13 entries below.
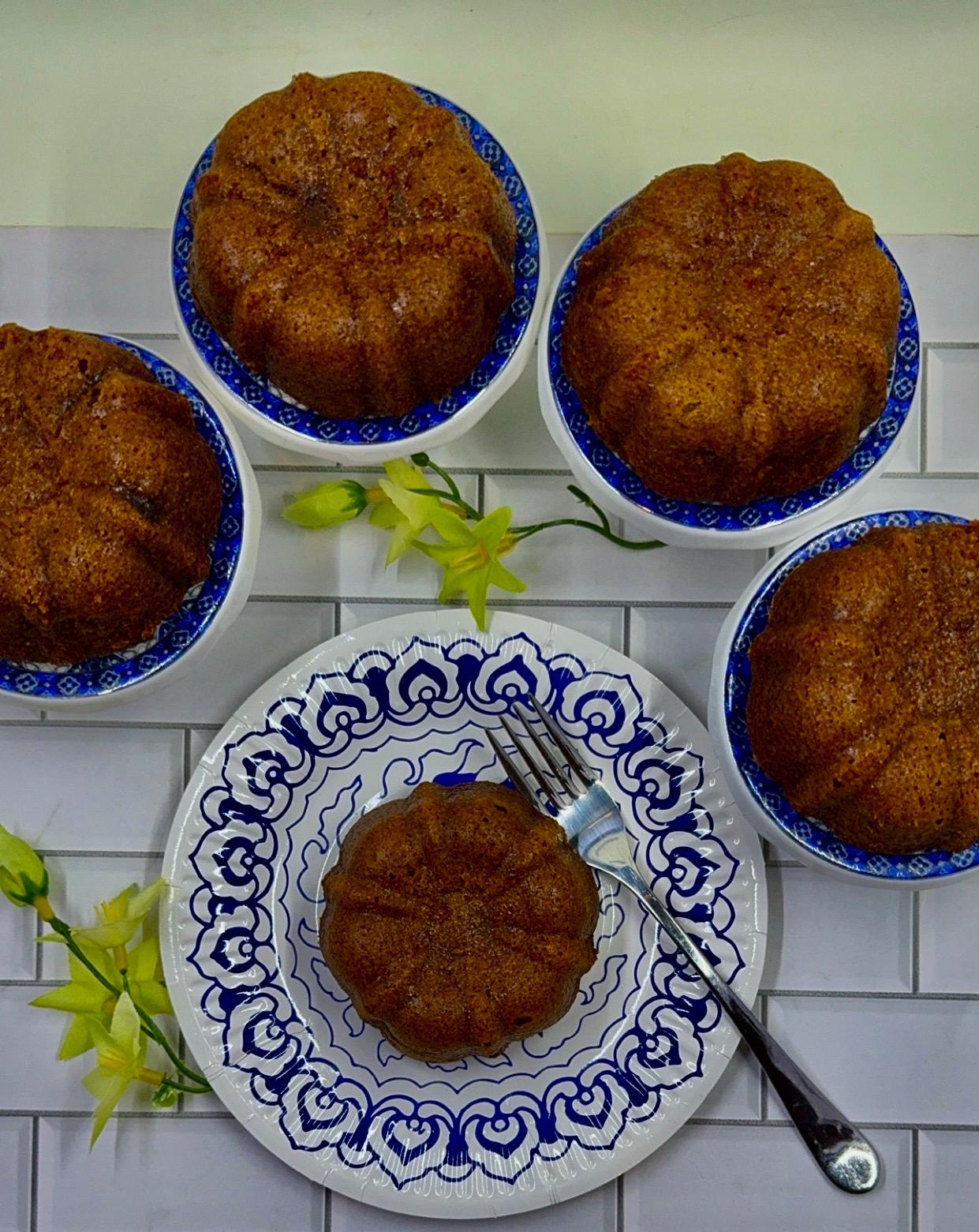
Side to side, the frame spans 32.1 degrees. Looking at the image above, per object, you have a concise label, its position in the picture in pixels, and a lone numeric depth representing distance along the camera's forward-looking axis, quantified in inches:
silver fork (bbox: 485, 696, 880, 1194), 19.7
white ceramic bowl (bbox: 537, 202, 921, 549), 18.3
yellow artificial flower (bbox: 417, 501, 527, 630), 19.2
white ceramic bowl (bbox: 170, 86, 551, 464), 18.4
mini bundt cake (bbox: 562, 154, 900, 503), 17.2
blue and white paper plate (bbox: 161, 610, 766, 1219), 20.0
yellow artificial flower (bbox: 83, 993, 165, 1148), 19.3
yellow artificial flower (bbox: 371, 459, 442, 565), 19.2
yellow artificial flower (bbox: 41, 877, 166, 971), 19.6
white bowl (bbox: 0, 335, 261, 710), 18.3
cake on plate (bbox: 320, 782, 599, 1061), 19.0
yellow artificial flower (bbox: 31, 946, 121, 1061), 19.7
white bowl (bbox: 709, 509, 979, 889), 18.5
